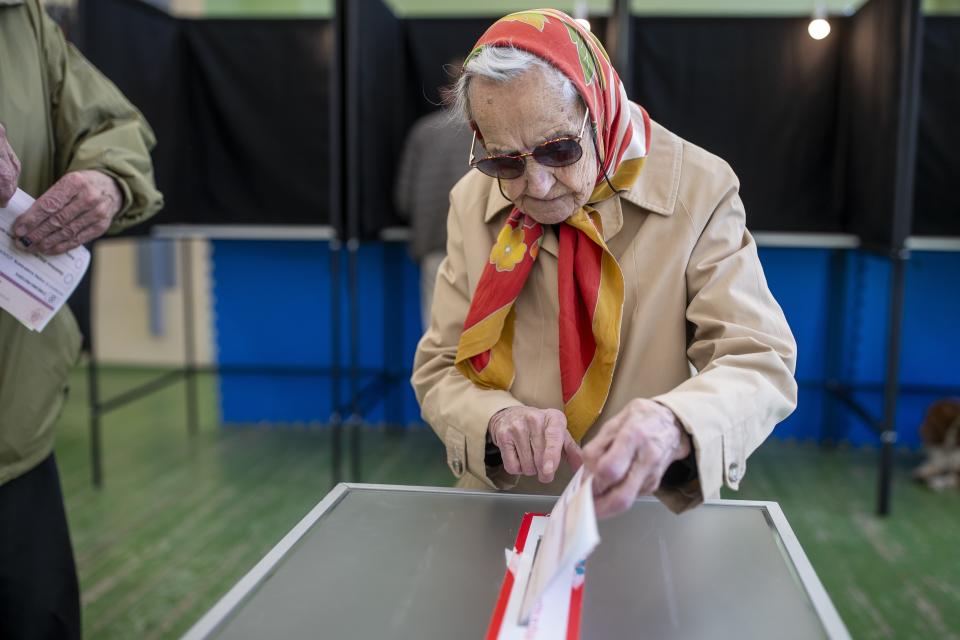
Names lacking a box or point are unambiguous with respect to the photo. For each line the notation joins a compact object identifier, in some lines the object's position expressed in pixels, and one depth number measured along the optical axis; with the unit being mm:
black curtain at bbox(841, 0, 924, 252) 2893
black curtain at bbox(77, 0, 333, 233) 3959
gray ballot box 805
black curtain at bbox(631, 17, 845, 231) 3713
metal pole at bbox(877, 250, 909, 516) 3013
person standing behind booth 3512
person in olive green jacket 1345
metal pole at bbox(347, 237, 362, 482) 3383
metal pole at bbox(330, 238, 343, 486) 3287
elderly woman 1063
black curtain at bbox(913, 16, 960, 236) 3463
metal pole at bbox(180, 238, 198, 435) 4285
